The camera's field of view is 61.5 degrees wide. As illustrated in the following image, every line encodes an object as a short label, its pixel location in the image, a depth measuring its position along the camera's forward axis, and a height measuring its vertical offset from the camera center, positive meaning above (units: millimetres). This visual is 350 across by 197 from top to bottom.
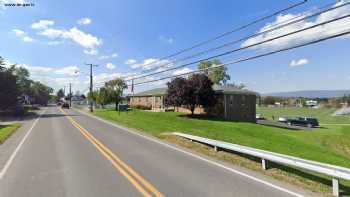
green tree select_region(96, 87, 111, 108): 63531 +1426
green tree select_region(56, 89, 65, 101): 193512 +6265
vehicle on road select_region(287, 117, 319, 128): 47438 -3356
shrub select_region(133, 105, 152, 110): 65762 -1069
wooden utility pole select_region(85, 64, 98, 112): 57091 +3191
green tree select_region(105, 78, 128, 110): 63844 +3191
